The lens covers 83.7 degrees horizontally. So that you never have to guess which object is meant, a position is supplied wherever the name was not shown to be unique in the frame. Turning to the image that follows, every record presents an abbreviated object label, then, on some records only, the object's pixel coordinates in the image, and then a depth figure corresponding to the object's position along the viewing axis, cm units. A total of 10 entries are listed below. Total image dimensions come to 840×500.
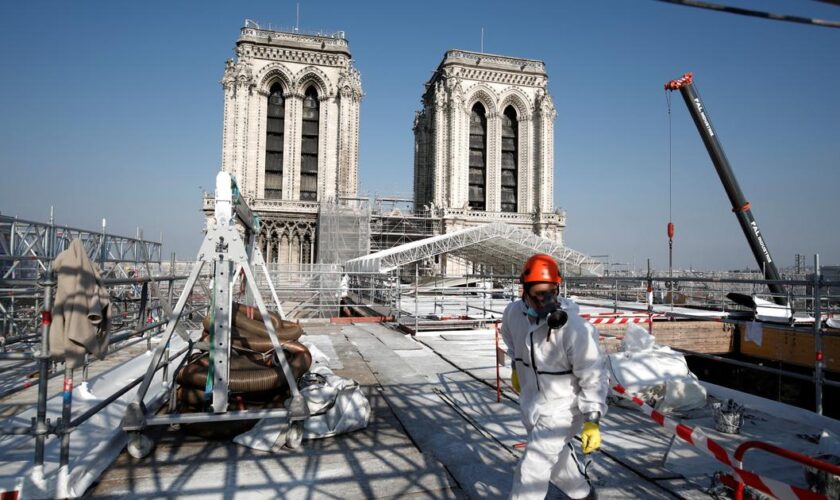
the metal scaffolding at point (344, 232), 3481
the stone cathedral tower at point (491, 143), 4241
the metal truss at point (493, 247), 2800
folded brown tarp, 311
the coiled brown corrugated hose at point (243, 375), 446
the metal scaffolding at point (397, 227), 4127
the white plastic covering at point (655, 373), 507
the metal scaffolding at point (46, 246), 933
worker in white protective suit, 285
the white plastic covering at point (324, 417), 414
